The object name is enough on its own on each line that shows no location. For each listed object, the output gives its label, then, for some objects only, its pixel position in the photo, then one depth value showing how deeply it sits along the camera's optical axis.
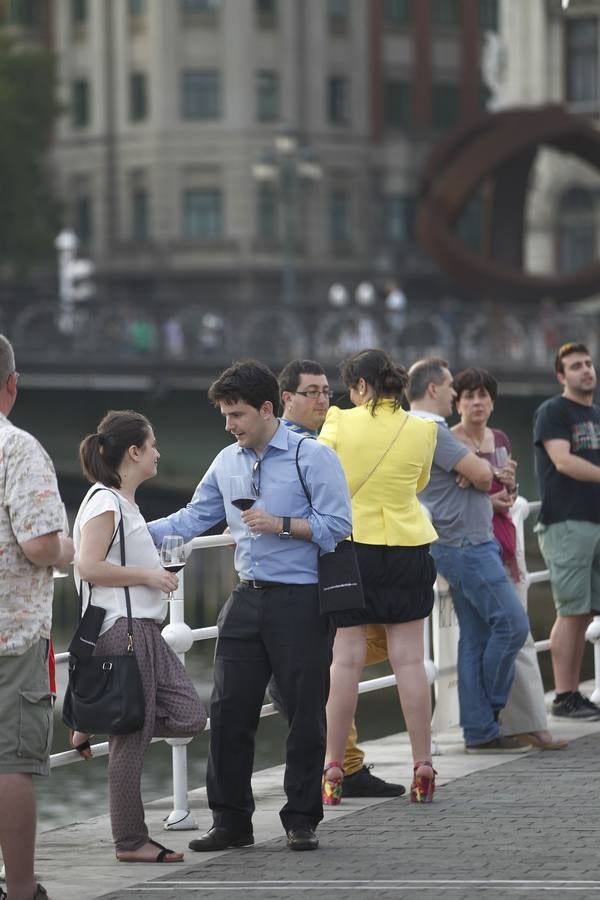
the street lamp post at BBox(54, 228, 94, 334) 118.44
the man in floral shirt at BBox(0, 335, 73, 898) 12.36
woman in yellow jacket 15.88
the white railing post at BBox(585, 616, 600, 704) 21.28
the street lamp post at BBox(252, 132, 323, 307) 87.12
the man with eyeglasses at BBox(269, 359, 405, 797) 16.05
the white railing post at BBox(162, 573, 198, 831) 15.59
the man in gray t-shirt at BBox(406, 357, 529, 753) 17.64
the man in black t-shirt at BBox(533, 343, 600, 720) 19.91
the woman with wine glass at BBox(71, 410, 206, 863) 13.73
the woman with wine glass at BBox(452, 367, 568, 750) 18.45
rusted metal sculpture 74.50
